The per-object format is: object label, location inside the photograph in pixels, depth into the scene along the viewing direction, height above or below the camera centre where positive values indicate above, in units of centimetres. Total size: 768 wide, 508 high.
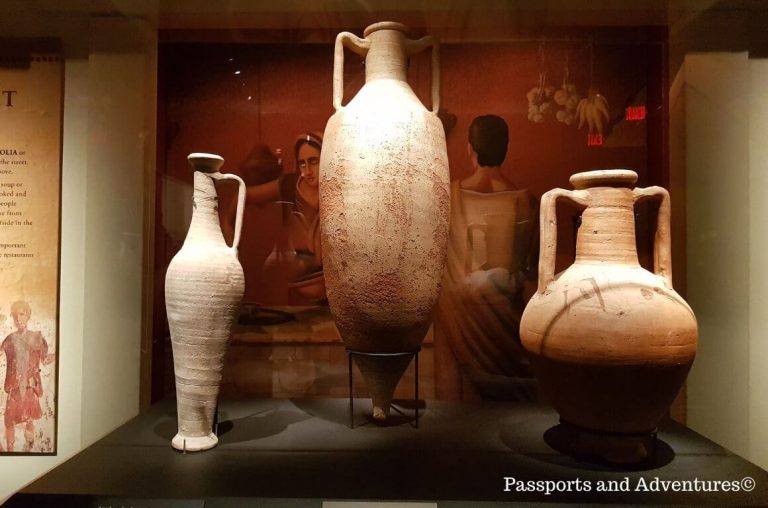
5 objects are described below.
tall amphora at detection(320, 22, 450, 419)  138 +12
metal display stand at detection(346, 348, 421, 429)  147 -28
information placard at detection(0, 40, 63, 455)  148 +4
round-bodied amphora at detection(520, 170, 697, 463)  119 -15
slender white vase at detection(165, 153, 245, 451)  135 -14
